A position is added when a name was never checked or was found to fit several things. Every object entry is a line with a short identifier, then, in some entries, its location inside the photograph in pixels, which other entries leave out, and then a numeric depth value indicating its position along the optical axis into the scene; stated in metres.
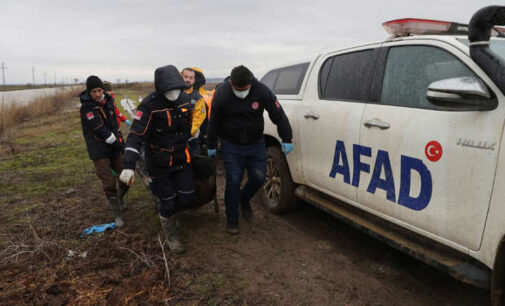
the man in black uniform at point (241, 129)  3.68
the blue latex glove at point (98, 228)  3.93
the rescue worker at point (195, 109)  5.03
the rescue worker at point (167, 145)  3.24
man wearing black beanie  4.05
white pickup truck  1.99
